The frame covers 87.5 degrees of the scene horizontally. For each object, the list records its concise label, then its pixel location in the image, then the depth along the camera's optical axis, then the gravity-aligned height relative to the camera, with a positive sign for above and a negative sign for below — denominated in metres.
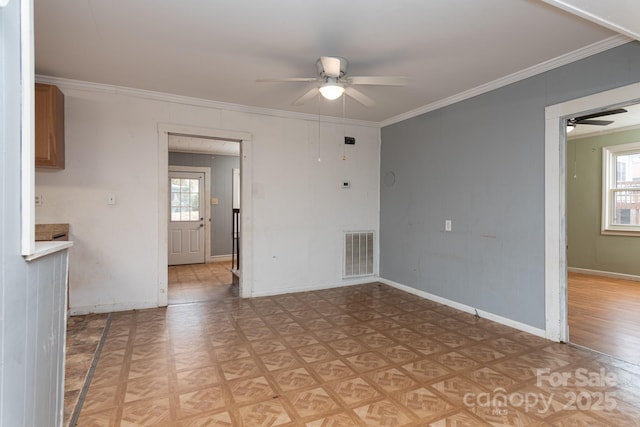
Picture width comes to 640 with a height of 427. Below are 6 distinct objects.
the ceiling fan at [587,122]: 4.02 +1.16
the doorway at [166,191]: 4.19 +0.28
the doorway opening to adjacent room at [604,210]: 5.33 +0.01
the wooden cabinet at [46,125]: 3.32 +0.87
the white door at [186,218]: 7.45 -0.15
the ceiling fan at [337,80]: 2.77 +1.13
